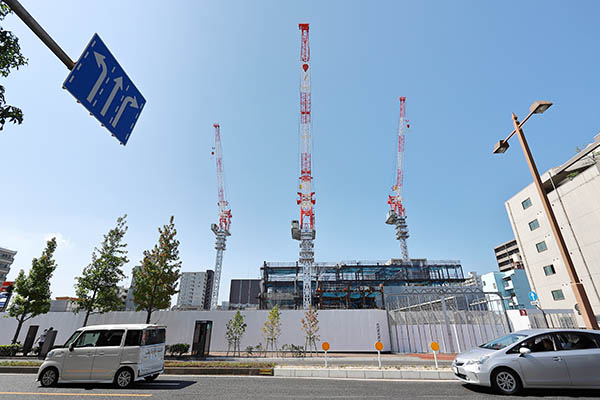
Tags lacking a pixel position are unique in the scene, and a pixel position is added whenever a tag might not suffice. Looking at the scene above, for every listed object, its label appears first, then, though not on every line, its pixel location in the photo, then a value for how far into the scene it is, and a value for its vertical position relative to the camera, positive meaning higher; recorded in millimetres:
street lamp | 6336 +2757
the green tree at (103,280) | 19219 +2832
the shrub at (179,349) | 17328 -1557
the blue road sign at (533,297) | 14159 +1163
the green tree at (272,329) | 20609 -485
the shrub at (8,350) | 16766 -1529
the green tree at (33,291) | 18812 +2061
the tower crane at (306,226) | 55747 +20021
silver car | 5648 -826
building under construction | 59938 +9166
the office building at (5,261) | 79206 +17256
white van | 7598 -918
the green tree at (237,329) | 20406 -467
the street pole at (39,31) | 2951 +3134
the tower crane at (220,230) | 72875 +23793
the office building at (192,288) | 117938 +14287
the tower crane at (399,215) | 79500 +29630
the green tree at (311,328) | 20422 -424
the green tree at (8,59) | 4957 +4683
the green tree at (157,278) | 19078 +2952
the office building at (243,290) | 91500 +10052
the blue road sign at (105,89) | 3369 +2897
